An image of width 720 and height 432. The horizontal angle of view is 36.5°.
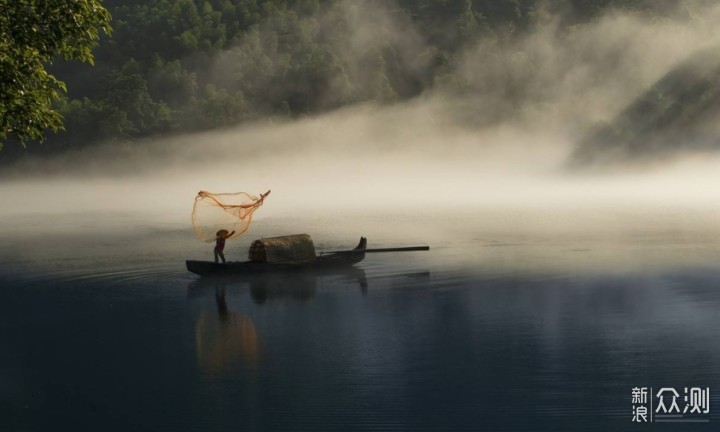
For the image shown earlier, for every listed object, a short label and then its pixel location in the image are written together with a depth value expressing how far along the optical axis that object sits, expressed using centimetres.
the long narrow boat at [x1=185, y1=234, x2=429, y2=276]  5522
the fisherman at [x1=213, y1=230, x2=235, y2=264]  5612
